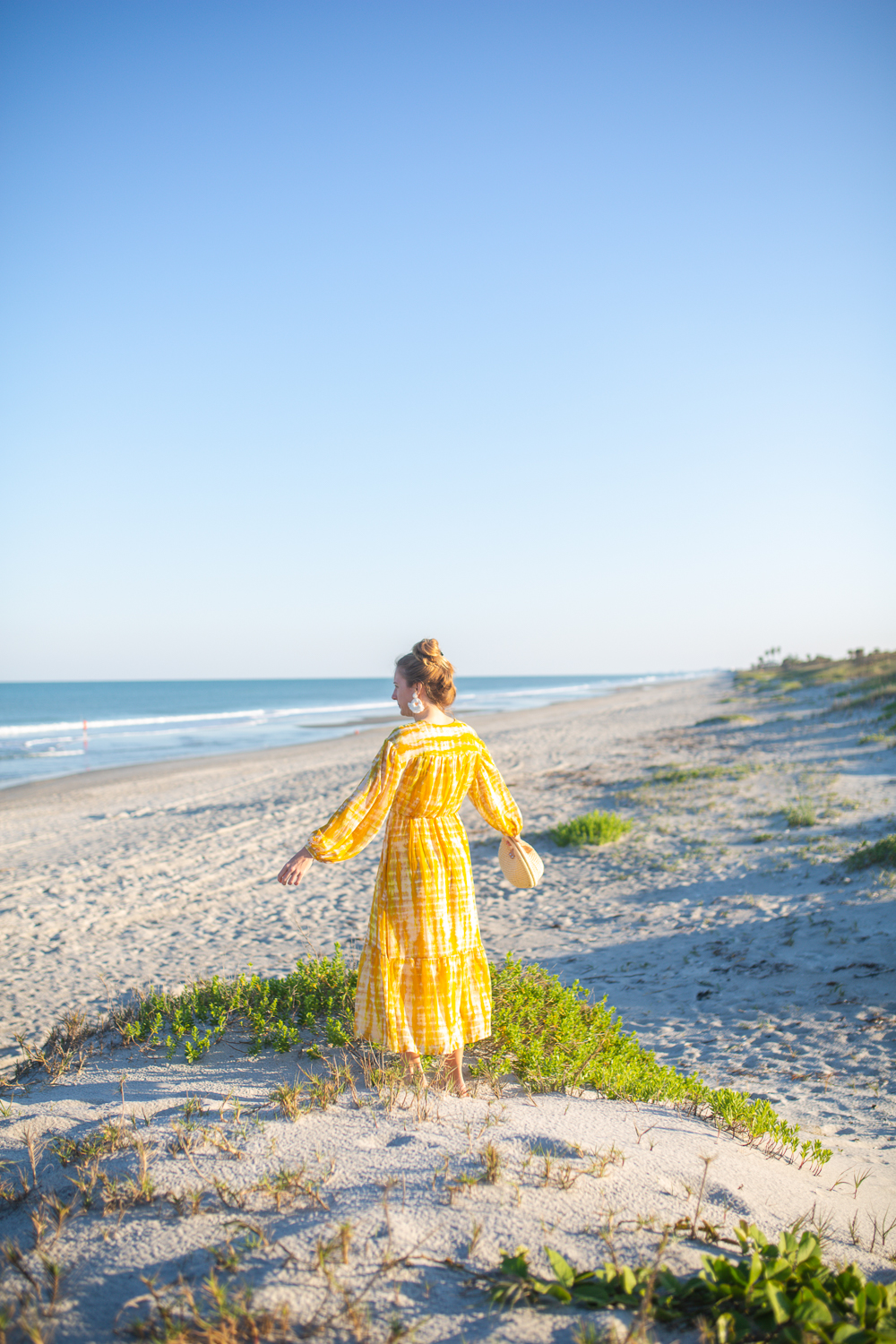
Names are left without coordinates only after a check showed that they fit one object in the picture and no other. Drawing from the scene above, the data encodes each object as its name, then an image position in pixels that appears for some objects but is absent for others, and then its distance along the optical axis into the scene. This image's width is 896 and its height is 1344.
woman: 3.27
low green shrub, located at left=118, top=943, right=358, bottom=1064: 3.81
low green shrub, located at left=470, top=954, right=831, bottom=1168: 3.32
